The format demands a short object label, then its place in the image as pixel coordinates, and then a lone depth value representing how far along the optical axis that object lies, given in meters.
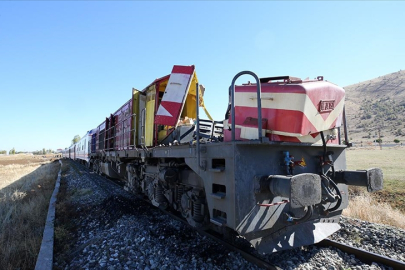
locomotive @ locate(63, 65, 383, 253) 3.16
